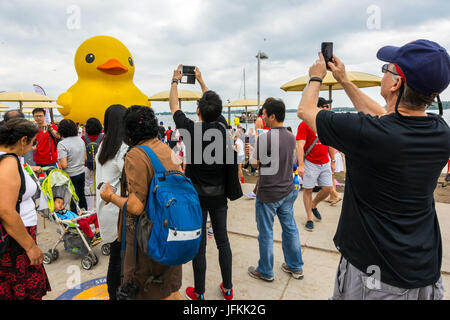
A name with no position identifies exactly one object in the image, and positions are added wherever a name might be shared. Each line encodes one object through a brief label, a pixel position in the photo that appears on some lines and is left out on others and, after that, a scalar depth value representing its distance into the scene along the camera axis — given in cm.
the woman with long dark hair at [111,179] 202
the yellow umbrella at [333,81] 617
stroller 295
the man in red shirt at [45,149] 464
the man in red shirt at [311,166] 397
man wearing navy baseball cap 109
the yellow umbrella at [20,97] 969
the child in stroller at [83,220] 314
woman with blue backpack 154
